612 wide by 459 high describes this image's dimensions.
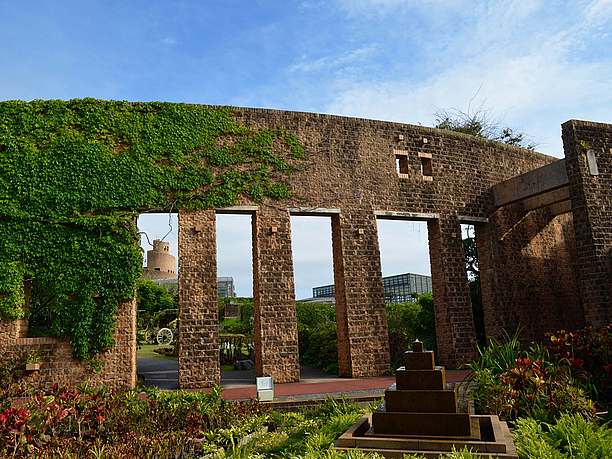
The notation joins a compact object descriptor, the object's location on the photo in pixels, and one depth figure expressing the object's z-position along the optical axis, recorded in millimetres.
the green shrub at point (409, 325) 13617
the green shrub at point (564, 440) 4012
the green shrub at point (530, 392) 5602
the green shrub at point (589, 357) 6555
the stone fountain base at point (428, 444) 3879
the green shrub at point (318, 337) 14427
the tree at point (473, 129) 18984
